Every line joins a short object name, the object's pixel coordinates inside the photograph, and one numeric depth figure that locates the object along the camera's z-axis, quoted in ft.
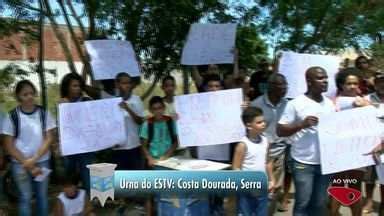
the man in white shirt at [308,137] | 14.82
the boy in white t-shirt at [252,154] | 15.07
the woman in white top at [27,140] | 15.40
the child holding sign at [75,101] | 16.90
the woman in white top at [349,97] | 15.90
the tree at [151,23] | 20.07
